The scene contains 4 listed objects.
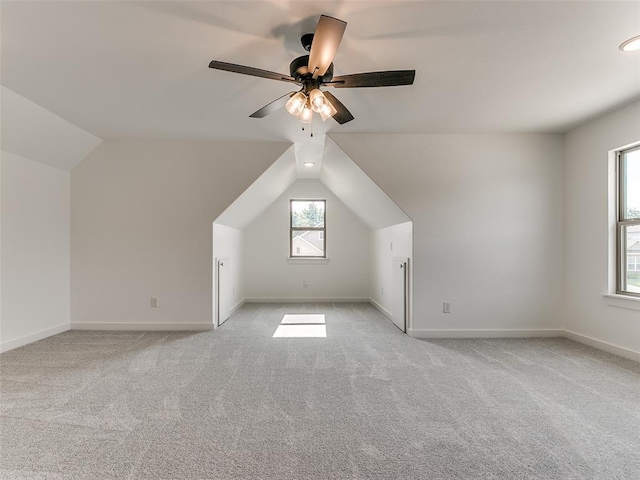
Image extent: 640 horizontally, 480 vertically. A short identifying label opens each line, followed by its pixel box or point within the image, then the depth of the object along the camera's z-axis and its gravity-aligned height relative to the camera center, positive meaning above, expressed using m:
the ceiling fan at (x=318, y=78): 1.69 +0.94
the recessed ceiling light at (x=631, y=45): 1.99 +1.21
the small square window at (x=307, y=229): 6.45 +0.24
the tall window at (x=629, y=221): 3.07 +0.19
